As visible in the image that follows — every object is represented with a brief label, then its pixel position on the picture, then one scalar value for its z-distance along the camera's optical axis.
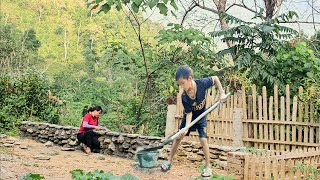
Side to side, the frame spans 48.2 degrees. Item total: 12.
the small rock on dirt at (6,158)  5.94
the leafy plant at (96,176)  3.83
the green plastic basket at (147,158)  4.81
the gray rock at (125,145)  7.73
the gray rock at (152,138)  7.34
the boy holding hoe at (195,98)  4.45
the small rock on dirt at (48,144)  8.95
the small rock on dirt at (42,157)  6.64
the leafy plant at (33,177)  3.53
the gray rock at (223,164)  5.98
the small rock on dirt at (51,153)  7.42
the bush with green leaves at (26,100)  10.81
